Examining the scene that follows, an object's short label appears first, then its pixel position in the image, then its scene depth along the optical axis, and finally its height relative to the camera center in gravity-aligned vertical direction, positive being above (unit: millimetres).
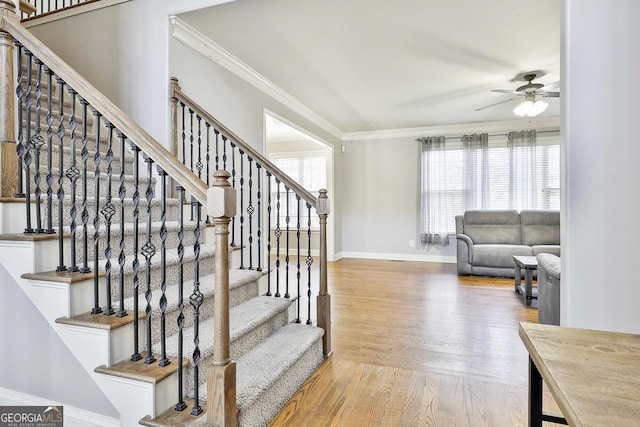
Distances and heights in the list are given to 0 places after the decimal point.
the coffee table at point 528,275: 3775 -741
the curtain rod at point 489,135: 5832 +1381
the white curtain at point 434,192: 6449 +341
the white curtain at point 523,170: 5895 +702
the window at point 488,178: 5859 +585
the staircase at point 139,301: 1405 -456
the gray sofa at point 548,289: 2527 -647
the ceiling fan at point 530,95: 3931 +1342
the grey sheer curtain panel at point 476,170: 6156 +732
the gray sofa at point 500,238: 5094 -457
